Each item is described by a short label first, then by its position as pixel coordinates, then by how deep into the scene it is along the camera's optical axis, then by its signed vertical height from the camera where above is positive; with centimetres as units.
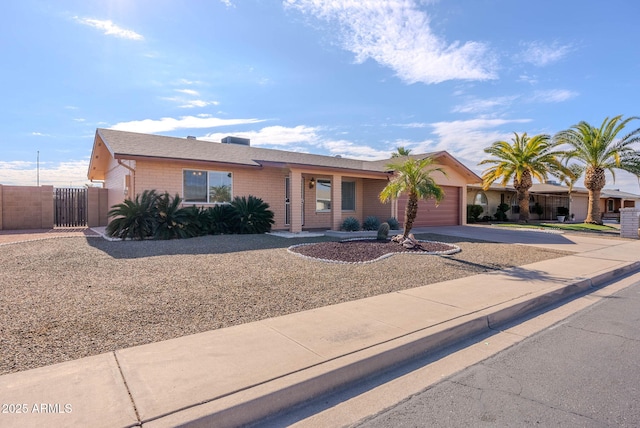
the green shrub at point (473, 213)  2750 -51
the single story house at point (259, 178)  1450 +123
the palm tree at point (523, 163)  2489 +291
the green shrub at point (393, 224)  1819 -89
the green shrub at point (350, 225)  1695 -88
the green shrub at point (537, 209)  3462 -23
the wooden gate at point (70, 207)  1831 -16
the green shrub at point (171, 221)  1284 -57
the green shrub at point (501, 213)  3048 -55
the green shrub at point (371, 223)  1803 -85
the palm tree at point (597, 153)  2342 +347
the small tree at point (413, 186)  1125 +61
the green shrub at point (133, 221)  1256 -57
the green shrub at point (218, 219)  1436 -56
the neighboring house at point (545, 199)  2989 +64
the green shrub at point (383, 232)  1310 -92
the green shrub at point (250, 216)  1488 -44
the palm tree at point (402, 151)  3153 +458
